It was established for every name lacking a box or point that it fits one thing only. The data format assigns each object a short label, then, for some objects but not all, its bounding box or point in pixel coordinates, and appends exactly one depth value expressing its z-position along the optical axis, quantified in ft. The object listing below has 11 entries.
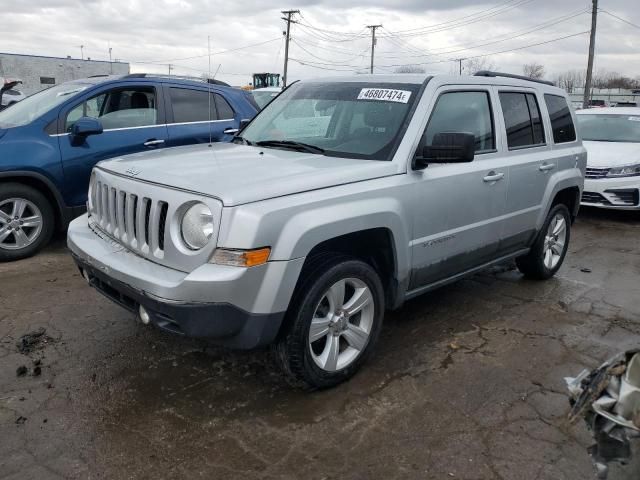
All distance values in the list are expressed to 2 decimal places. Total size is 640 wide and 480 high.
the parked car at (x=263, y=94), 49.95
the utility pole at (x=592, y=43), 93.15
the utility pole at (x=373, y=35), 177.28
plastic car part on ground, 6.26
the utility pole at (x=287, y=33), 148.77
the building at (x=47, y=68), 150.71
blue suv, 18.03
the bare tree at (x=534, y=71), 203.06
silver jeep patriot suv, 9.11
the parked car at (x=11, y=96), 64.25
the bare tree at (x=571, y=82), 250.00
